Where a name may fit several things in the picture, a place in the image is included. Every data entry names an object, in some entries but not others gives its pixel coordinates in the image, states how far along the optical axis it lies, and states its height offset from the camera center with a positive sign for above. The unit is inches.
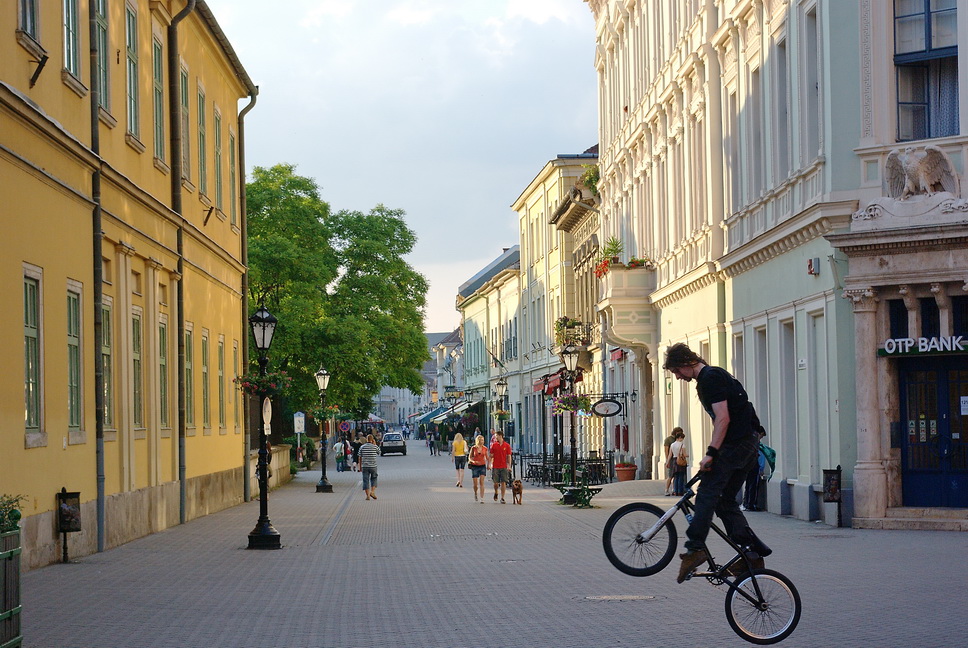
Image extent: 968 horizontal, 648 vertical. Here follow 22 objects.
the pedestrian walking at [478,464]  1411.2 -74.9
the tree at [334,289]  2130.9 +153.7
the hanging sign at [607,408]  1402.6 -23.0
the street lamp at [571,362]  1301.7 +20.6
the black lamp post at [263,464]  826.2 -42.4
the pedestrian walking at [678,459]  1277.1 -67.1
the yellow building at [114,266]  669.3 +74.4
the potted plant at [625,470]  1643.7 -97.2
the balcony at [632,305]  1540.4 +82.4
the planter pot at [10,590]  367.2 -49.3
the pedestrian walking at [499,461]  1390.3 -71.5
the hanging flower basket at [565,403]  1331.2 -17.2
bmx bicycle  409.1 -60.9
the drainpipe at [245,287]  1405.0 +102.4
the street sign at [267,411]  1220.4 -17.7
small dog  1301.7 -93.3
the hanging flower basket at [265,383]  932.0 +4.7
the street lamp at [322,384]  1877.5 +6.8
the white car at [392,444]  3836.1 -147.1
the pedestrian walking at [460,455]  1759.4 -82.2
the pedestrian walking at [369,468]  1470.2 -79.8
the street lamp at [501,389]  2383.1 -5.0
